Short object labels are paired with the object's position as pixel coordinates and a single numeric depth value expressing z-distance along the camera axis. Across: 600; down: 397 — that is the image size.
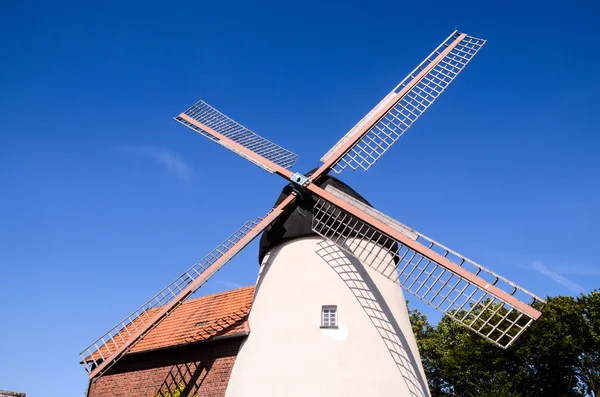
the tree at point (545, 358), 18.91
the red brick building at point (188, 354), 11.07
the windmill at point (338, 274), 9.38
